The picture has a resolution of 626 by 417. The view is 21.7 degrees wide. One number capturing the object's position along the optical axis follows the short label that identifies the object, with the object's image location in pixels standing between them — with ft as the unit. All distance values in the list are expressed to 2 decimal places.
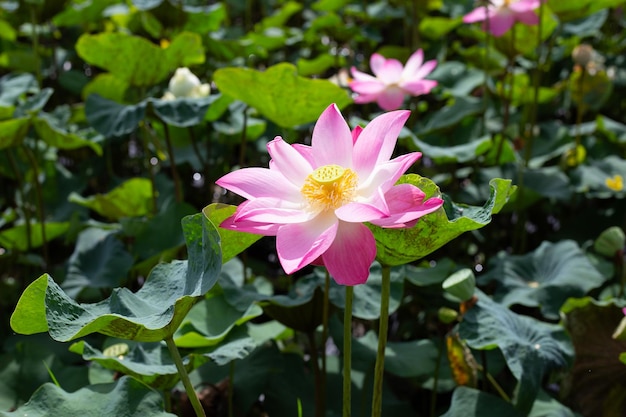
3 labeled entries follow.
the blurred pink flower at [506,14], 8.26
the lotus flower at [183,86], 8.01
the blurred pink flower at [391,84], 7.76
